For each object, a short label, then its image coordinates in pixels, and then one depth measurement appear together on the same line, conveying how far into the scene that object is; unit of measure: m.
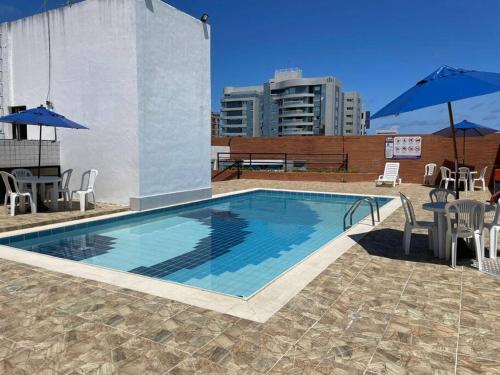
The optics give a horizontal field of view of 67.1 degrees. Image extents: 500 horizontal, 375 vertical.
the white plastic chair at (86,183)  8.98
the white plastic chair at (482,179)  14.59
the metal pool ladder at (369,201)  7.76
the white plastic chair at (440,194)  6.07
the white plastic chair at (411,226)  5.38
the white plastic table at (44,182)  8.37
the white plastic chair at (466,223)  4.76
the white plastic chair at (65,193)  8.98
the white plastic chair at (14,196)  8.07
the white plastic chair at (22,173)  8.94
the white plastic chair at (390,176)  16.10
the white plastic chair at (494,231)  5.11
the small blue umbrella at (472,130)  12.12
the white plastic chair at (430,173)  16.69
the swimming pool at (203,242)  5.58
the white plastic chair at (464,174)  14.95
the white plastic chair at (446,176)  14.77
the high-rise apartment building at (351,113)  99.50
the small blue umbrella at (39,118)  8.18
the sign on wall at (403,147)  17.34
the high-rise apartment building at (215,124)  106.75
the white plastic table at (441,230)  5.11
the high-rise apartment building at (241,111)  97.06
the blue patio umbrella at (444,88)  4.46
